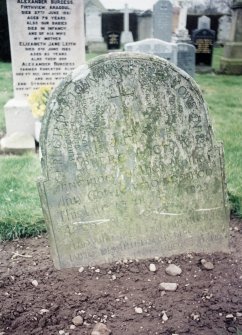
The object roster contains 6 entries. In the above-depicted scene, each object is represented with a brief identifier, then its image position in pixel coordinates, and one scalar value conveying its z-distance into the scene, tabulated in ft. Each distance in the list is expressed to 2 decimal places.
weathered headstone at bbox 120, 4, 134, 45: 59.36
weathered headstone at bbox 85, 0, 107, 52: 54.19
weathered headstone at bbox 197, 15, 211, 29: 43.14
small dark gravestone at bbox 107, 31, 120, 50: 52.60
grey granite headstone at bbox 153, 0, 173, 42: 35.73
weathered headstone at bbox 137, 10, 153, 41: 64.28
